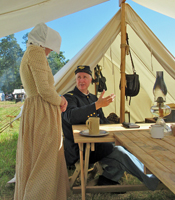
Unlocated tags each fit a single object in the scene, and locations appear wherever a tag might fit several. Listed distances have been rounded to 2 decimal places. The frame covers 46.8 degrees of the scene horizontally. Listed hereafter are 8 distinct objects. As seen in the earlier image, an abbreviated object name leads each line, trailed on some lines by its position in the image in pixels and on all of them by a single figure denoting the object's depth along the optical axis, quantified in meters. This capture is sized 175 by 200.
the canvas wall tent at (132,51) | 2.77
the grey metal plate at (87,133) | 1.43
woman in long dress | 1.50
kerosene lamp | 1.48
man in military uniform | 1.61
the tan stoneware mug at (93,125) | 1.45
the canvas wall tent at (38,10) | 2.32
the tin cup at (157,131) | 1.24
